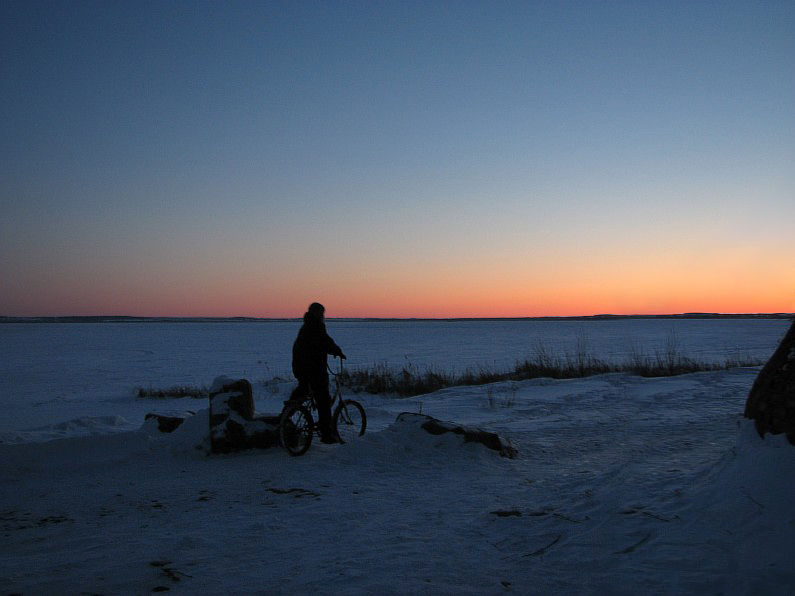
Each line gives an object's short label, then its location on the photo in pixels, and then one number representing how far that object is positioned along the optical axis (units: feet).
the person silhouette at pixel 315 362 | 26.78
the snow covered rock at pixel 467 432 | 24.81
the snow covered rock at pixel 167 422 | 29.27
